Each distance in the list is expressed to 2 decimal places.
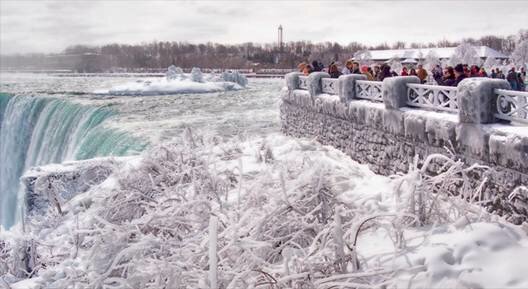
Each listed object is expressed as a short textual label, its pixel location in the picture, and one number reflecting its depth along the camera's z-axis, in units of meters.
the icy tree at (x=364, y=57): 67.50
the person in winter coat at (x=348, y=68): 11.78
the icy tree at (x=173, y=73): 54.94
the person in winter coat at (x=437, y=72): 11.05
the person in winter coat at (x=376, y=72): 11.91
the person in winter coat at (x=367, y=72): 11.62
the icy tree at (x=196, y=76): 53.19
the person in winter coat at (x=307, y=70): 15.00
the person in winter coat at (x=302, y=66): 15.24
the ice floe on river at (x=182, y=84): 46.72
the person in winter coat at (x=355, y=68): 11.61
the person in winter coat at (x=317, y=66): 14.58
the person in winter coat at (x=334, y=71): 13.11
